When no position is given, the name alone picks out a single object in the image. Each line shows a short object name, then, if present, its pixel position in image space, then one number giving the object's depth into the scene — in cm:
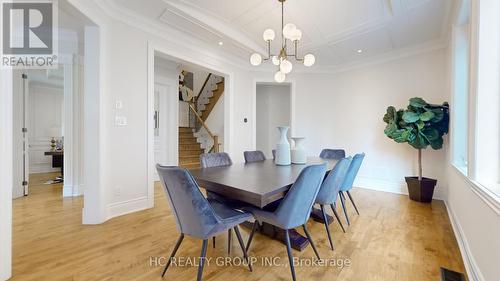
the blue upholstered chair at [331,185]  200
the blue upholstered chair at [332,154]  325
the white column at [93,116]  250
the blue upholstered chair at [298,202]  146
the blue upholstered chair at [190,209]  131
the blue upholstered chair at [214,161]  221
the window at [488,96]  141
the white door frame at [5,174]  149
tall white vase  242
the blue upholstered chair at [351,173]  249
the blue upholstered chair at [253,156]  292
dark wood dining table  132
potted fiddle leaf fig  307
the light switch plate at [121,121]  275
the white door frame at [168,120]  492
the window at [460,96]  251
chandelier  221
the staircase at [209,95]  686
